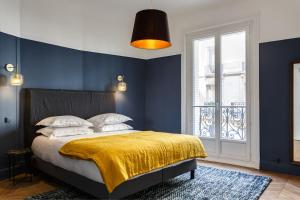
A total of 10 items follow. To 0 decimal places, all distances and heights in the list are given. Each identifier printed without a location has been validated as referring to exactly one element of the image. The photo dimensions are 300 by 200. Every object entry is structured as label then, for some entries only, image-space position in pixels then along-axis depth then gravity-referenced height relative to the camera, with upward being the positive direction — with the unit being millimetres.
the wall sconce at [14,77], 3478 +332
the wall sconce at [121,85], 4998 +303
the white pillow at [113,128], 4094 -512
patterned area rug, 2879 -1194
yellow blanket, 2367 -614
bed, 2563 -707
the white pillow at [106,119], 4183 -369
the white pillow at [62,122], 3617 -356
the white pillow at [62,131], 3510 -499
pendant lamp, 2592 +816
